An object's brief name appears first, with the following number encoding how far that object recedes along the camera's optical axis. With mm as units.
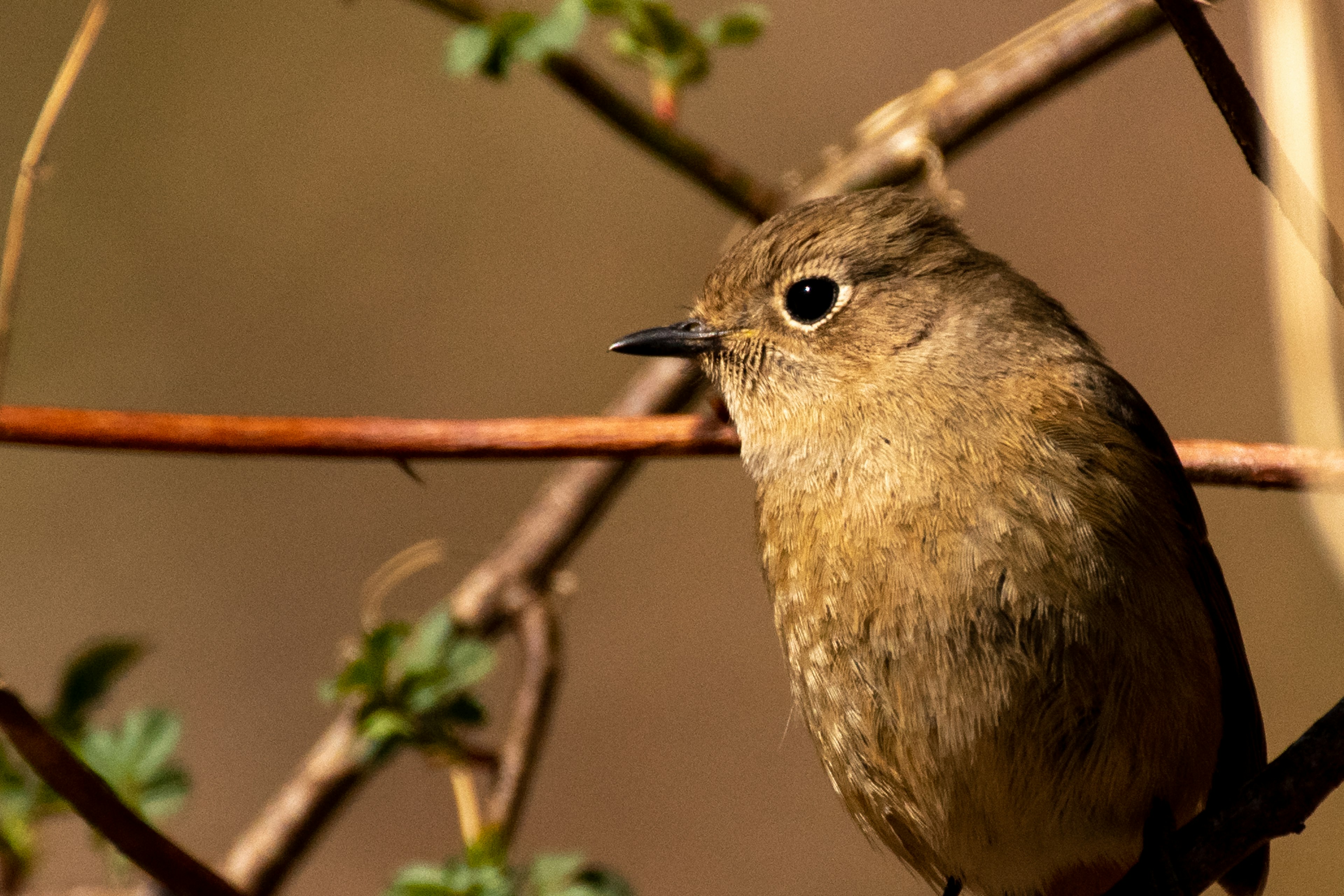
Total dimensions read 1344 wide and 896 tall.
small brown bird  4539
